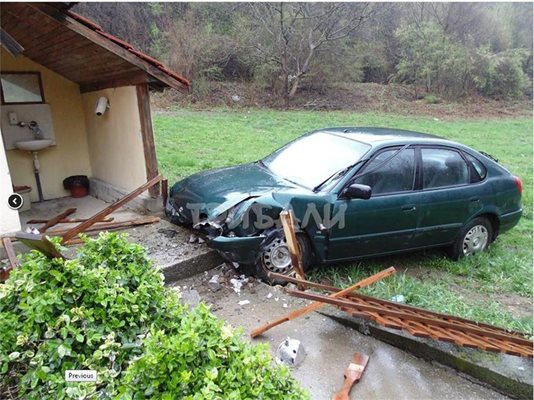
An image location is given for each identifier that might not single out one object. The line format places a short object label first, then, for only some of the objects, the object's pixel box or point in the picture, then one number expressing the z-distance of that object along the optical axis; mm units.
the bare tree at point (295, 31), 19875
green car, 3826
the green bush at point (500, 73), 21672
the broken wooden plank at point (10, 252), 3096
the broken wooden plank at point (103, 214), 3993
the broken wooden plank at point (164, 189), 5164
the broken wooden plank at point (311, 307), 3039
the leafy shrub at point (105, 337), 1750
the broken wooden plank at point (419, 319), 2807
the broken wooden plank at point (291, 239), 3260
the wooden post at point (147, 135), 4969
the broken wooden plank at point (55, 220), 4705
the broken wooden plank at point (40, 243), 2094
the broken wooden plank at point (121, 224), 4668
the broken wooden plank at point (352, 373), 2582
